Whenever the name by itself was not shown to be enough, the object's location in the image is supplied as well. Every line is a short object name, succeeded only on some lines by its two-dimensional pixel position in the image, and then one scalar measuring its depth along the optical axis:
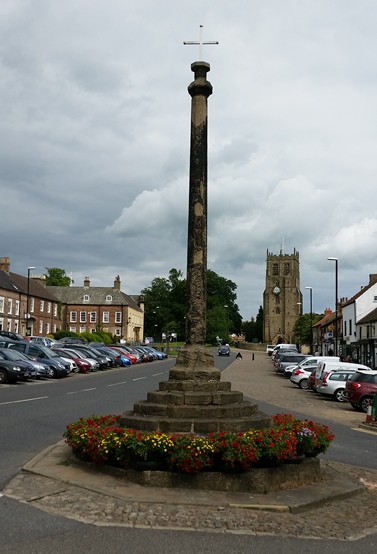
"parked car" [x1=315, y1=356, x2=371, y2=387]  25.78
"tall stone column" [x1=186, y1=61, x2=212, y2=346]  10.15
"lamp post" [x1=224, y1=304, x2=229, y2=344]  110.64
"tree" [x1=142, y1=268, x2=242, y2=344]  107.75
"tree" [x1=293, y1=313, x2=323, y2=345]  84.29
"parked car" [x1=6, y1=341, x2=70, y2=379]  31.52
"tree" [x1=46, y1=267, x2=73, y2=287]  108.69
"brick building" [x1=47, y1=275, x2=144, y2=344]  94.94
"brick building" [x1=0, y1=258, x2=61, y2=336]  65.12
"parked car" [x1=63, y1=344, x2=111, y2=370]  41.94
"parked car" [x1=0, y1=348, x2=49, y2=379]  27.41
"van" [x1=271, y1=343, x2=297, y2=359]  69.89
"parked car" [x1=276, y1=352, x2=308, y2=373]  41.76
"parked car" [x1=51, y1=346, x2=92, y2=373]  37.41
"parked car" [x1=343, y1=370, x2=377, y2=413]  19.97
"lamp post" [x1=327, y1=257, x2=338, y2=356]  40.07
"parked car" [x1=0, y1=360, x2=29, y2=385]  25.84
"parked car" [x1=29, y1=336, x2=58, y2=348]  46.89
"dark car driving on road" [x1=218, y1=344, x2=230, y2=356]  80.38
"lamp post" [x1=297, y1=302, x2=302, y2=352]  88.72
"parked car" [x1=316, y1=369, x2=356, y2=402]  24.13
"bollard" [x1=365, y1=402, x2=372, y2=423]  16.14
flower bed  7.24
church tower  126.50
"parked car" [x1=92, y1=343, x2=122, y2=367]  46.31
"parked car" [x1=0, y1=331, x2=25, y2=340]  43.06
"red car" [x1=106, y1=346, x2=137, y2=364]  52.10
